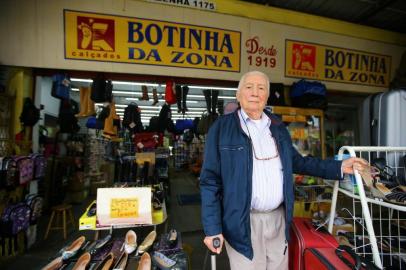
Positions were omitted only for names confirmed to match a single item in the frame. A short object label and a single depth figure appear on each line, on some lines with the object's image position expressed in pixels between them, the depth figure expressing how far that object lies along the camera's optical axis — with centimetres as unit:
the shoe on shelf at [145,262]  161
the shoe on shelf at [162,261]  160
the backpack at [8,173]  289
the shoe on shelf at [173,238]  192
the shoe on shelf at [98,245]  181
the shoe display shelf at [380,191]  134
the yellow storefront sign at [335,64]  436
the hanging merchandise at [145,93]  431
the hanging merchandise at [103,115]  419
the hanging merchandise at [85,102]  401
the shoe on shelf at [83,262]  160
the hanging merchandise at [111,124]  418
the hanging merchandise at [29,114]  339
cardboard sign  194
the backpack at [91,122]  534
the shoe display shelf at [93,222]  198
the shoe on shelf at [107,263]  159
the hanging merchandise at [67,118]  486
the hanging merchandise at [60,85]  355
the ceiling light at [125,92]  560
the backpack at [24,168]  308
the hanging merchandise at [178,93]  421
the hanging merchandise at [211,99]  457
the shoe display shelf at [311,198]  345
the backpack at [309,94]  402
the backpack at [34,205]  334
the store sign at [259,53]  414
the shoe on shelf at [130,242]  180
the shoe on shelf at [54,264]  159
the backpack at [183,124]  529
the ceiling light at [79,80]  408
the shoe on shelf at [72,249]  171
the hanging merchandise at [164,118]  452
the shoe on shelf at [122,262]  161
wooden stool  388
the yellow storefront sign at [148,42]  351
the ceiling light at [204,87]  446
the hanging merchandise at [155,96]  438
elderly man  138
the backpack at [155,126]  451
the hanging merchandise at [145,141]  431
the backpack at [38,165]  348
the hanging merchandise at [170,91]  397
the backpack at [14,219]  293
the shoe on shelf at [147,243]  183
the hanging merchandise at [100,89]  368
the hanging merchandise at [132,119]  436
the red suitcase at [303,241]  156
